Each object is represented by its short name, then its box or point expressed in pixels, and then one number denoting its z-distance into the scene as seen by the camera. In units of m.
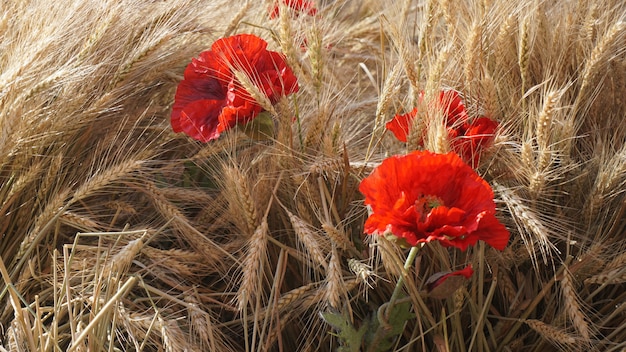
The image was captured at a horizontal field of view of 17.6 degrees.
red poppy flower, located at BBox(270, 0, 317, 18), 1.44
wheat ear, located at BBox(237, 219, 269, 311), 1.24
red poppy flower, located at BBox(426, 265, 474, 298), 1.22
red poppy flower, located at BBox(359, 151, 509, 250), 1.18
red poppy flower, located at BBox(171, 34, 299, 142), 1.30
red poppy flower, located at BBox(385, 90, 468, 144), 1.28
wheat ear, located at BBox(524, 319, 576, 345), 1.25
